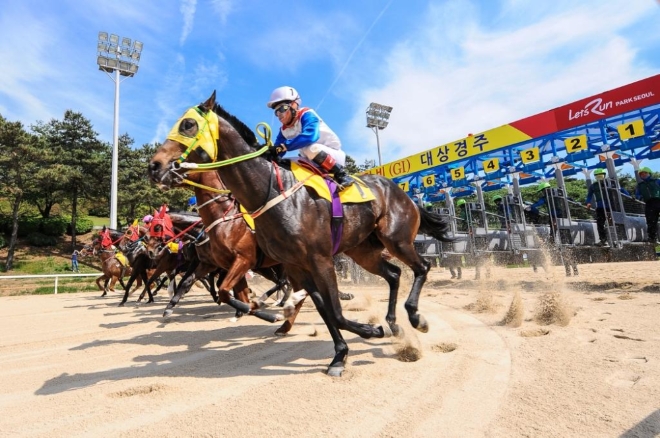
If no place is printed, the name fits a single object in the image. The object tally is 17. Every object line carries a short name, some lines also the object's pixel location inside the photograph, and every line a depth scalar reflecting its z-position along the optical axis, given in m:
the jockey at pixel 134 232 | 11.08
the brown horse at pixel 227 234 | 6.32
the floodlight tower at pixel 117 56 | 28.11
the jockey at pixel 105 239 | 13.64
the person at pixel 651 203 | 7.93
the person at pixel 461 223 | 13.89
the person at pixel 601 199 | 8.69
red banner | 8.66
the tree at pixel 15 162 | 30.23
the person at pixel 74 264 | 29.36
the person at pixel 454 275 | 14.14
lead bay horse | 3.34
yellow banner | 11.51
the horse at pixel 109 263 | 14.38
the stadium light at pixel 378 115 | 37.84
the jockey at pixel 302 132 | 3.94
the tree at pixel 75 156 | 34.31
